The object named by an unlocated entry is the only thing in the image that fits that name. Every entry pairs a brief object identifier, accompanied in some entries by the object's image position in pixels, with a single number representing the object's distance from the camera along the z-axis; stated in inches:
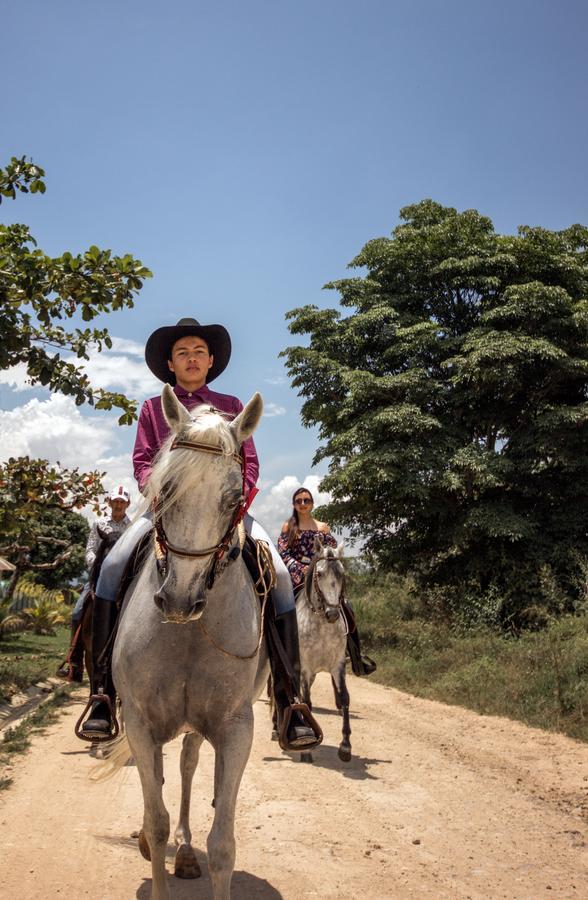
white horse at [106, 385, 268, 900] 133.8
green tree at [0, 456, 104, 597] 381.4
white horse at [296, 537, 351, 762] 366.6
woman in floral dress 382.3
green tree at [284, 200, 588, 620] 761.0
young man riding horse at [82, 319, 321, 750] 173.9
